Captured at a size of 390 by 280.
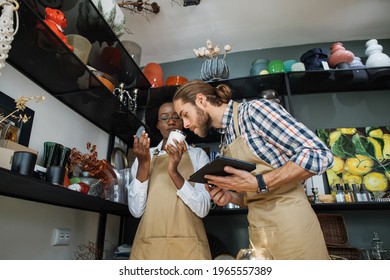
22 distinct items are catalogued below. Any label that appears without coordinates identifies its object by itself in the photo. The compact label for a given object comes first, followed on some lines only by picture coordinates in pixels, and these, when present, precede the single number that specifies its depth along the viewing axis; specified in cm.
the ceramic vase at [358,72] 183
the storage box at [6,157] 77
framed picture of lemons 177
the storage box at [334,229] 163
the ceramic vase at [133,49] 190
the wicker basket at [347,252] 150
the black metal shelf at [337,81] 187
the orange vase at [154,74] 207
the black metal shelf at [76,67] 99
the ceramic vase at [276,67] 197
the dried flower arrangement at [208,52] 197
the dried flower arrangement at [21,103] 90
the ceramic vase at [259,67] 204
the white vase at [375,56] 185
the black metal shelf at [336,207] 152
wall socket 122
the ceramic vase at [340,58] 190
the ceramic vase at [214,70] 196
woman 121
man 85
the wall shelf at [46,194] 79
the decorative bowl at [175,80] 202
